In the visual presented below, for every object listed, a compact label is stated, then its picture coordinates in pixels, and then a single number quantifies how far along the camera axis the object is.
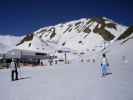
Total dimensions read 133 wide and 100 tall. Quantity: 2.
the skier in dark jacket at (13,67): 7.33
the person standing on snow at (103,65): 7.27
